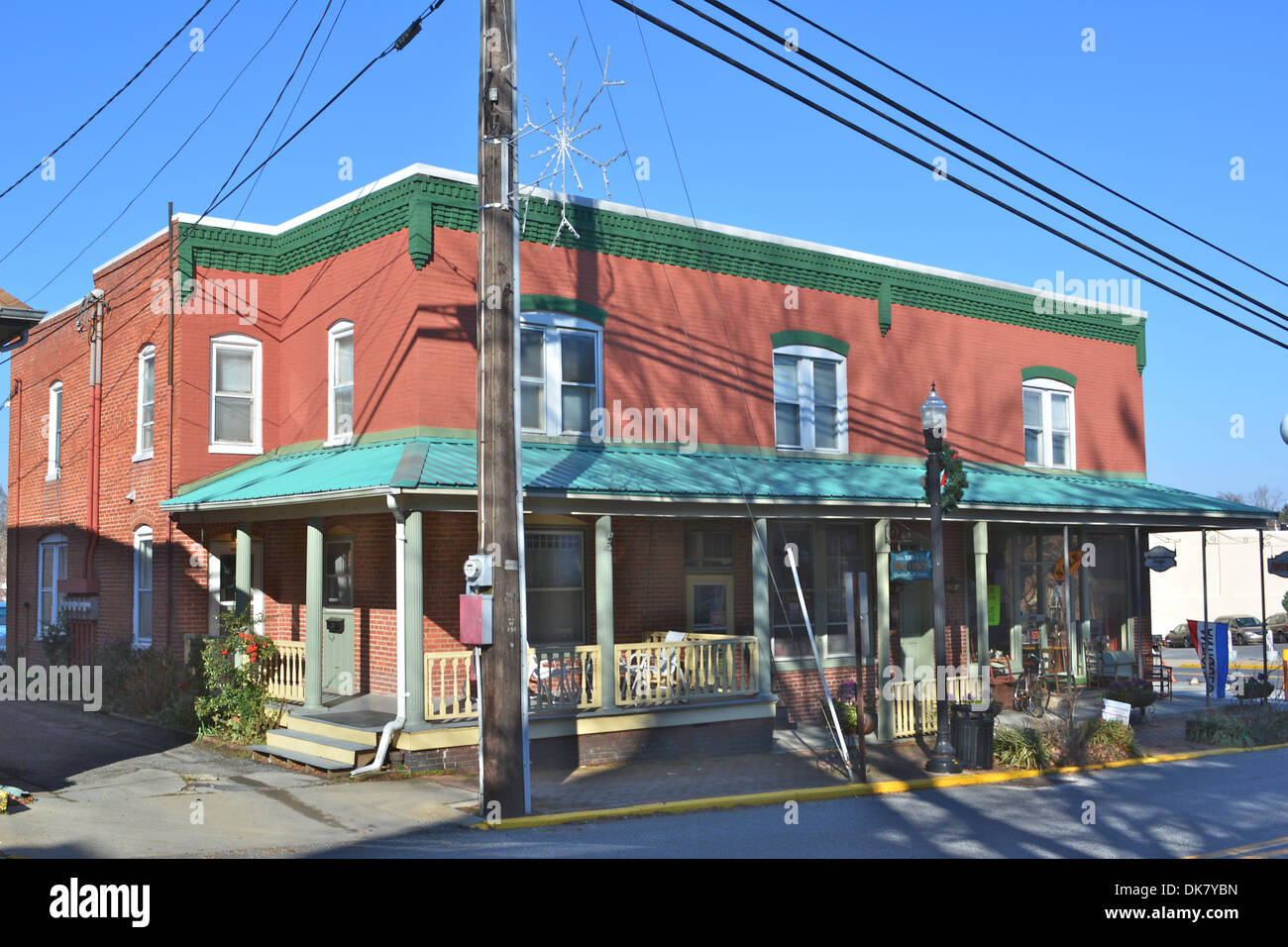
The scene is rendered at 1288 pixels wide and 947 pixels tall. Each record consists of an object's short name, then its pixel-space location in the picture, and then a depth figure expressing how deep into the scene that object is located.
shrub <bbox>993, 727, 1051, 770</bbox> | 15.80
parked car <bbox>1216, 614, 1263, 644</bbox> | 48.00
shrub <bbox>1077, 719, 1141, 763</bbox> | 16.28
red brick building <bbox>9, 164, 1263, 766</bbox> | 16.41
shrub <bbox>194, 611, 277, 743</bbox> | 16.69
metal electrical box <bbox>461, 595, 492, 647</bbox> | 11.80
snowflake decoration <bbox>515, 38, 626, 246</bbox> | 13.73
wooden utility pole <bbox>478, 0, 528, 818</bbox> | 11.88
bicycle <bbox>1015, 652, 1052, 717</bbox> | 18.36
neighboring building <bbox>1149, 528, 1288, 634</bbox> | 56.38
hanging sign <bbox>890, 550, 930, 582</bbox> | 17.62
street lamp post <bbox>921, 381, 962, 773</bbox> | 15.78
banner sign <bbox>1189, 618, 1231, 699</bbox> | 22.55
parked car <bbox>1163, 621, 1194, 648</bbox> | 49.22
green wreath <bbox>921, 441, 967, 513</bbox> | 16.39
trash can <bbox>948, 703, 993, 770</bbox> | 15.75
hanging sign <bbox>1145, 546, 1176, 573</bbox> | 22.47
